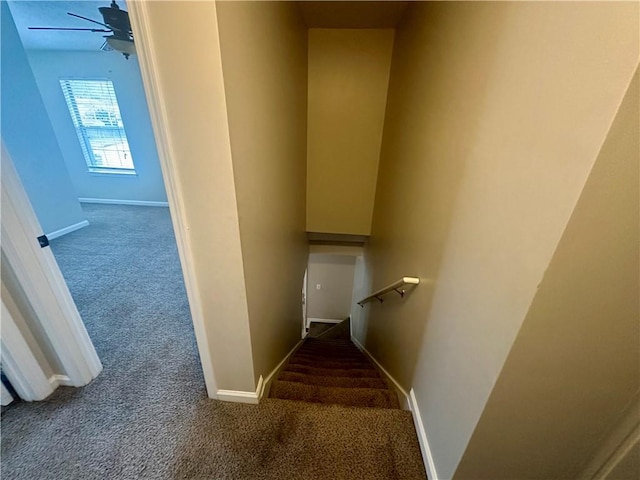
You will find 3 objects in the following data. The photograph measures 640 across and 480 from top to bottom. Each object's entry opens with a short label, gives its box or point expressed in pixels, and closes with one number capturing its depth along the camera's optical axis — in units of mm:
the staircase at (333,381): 1634
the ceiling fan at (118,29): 2131
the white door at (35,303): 1123
